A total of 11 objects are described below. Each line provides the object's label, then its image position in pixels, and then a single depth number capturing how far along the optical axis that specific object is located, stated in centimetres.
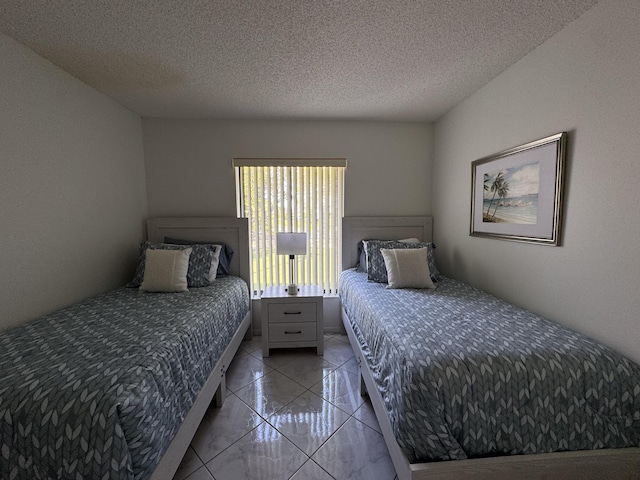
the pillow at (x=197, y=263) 226
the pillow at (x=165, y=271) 209
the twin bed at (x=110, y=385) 83
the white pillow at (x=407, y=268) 219
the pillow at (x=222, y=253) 265
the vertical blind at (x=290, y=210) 285
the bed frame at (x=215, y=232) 275
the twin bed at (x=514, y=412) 99
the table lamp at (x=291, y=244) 254
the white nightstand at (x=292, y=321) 240
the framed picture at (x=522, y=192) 153
